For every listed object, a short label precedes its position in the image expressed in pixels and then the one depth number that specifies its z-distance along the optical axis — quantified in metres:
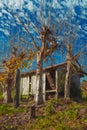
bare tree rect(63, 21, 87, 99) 12.56
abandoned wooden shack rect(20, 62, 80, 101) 13.38
